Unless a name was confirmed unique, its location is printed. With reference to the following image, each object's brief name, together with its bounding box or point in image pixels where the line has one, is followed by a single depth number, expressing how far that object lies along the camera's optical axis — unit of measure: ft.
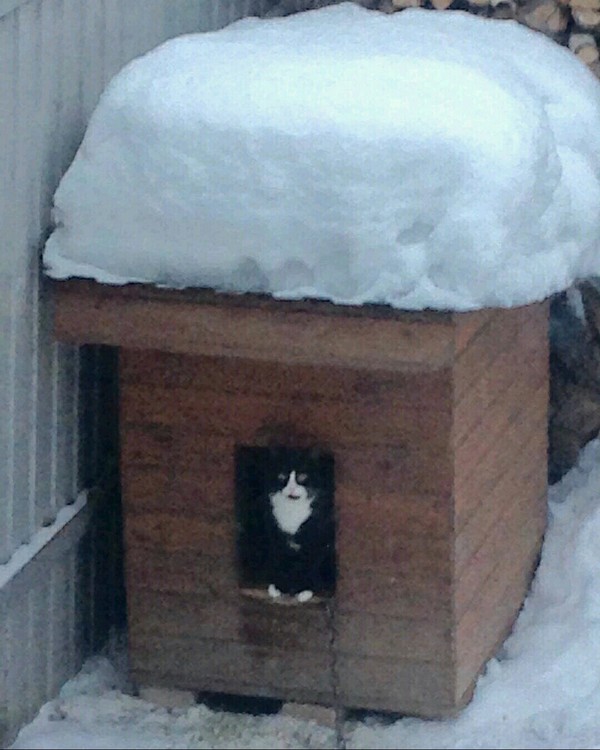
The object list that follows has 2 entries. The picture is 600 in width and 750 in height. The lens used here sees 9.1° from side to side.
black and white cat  29.82
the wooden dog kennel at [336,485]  28.97
